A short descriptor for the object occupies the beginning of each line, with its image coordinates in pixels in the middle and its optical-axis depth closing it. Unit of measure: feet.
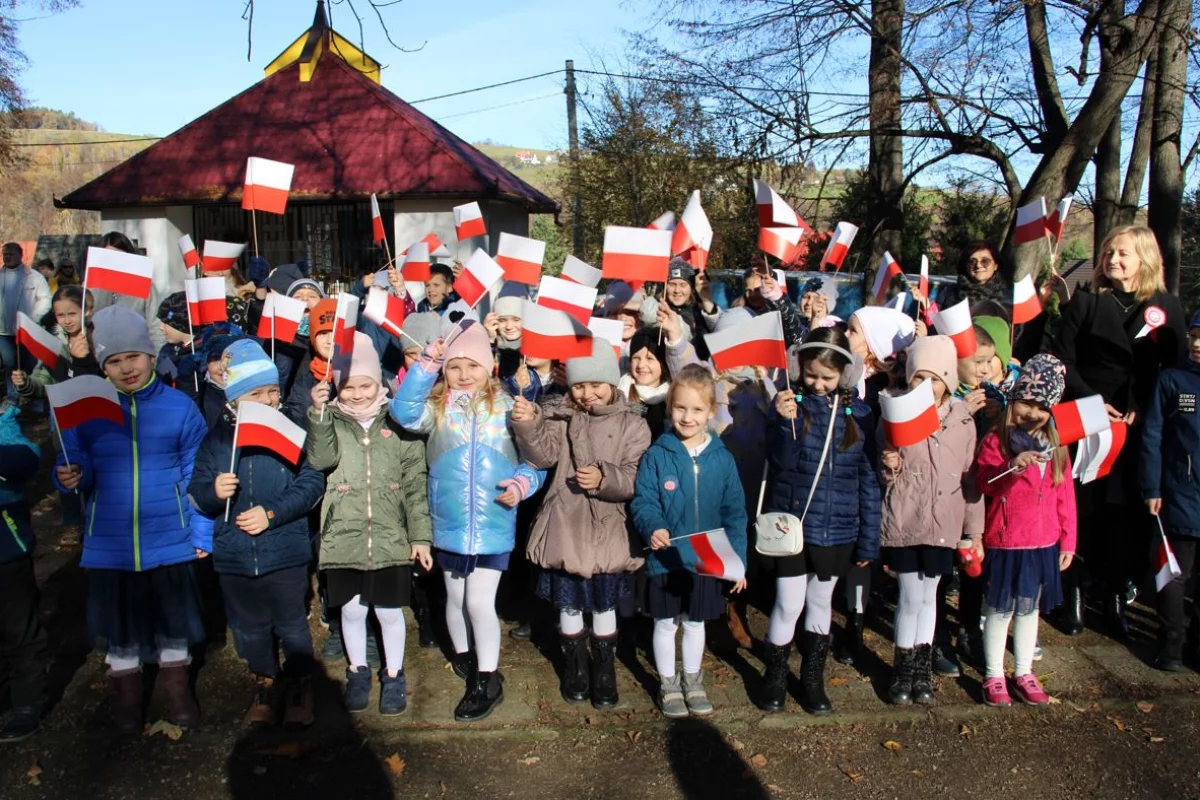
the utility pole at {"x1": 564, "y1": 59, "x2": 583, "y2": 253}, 60.44
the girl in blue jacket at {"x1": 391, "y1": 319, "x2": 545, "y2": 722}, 13.15
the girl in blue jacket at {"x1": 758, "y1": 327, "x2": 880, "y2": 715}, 12.99
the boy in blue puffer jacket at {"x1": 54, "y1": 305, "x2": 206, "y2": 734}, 12.48
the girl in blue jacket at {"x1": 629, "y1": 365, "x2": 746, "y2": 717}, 12.84
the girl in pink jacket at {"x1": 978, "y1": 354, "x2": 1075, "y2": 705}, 13.39
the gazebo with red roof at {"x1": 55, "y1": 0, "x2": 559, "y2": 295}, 43.65
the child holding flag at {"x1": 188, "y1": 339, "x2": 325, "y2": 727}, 12.43
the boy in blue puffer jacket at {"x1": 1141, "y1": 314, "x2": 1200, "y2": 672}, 14.73
